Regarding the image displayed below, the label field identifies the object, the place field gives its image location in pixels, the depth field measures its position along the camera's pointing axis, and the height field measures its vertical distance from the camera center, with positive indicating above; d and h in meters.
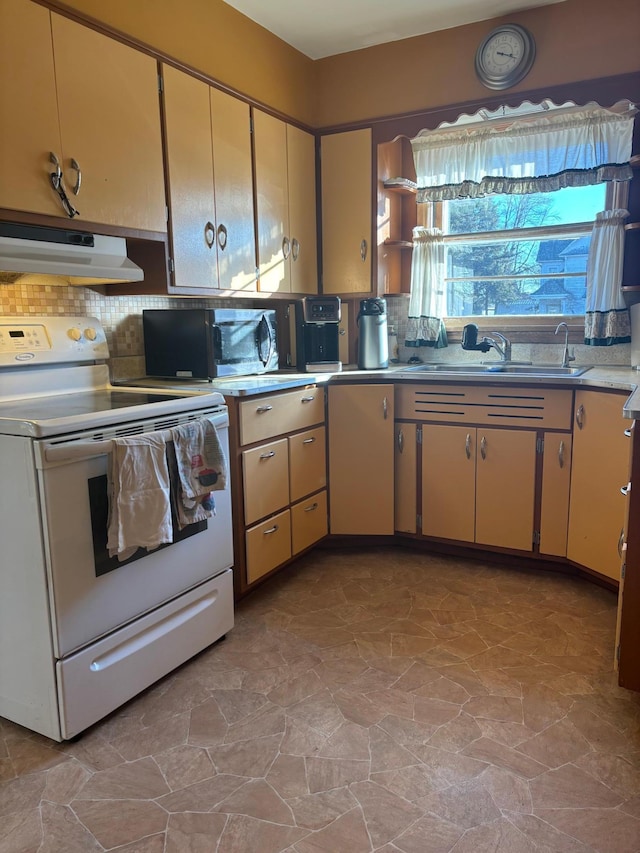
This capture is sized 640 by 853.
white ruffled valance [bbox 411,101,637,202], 2.87 +0.87
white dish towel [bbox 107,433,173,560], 1.75 -0.48
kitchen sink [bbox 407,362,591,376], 2.96 -0.22
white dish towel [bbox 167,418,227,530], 1.97 -0.46
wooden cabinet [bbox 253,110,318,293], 2.96 +0.63
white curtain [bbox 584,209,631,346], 2.89 +0.19
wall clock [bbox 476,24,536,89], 2.83 +1.26
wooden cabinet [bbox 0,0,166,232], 1.86 +0.70
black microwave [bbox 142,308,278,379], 2.61 -0.05
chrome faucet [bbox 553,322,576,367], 3.01 -0.14
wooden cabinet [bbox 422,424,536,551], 2.81 -0.74
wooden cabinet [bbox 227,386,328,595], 2.47 -0.65
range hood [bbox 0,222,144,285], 1.92 +0.25
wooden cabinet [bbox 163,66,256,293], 2.45 +0.61
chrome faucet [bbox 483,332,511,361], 3.22 -0.10
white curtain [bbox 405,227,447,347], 3.41 +0.22
